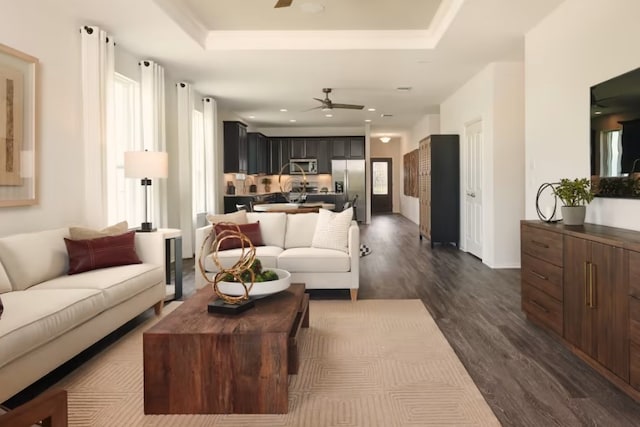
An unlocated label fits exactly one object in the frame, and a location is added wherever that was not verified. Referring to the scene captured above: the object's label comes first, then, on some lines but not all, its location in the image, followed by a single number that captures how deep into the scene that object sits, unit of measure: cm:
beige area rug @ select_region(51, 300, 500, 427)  209
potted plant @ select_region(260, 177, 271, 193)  1207
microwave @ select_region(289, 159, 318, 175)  1223
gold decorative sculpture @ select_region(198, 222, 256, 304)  248
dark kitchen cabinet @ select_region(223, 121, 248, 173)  916
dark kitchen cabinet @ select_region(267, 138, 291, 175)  1230
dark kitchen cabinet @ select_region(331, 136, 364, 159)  1227
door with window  1619
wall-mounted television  276
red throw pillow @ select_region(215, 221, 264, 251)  455
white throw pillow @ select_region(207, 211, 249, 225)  470
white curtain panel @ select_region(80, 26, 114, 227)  419
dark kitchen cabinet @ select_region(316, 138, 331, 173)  1232
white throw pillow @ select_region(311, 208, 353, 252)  448
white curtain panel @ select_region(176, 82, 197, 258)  656
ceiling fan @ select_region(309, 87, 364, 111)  689
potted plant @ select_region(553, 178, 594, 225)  313
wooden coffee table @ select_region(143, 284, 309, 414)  213
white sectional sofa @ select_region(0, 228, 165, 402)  213
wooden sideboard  225
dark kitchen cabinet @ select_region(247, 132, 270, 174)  1057
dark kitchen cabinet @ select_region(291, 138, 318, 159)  1227
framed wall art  329
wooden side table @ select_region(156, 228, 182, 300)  437
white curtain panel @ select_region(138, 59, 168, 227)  535
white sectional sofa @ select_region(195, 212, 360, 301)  425
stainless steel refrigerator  1220
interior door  641
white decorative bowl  256
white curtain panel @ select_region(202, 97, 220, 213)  771
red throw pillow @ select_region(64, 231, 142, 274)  330
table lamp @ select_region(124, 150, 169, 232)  429
